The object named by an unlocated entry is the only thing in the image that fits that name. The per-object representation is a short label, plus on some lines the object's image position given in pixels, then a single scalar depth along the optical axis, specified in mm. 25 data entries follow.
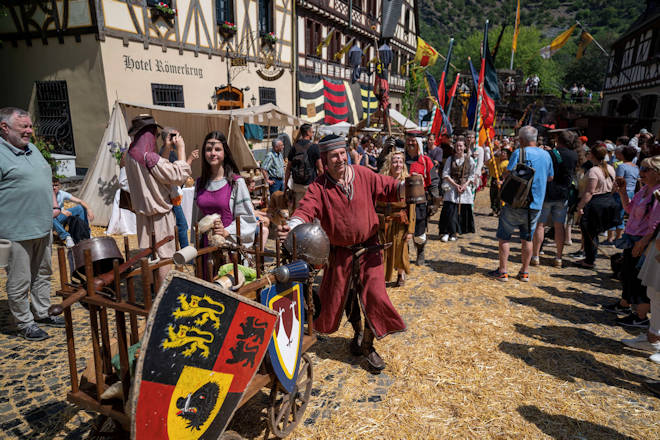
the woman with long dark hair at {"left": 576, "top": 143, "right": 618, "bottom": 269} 5781
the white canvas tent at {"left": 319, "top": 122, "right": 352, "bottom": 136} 16142
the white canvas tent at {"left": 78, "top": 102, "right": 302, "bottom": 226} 8555
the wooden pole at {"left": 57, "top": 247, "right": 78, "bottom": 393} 1813
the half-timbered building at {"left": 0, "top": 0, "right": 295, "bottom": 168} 9930
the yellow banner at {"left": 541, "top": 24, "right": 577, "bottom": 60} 15330
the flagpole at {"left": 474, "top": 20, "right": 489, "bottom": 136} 7934
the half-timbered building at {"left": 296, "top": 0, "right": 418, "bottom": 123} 18078
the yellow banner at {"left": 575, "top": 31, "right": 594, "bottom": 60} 17858
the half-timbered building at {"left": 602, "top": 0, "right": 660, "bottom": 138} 21719
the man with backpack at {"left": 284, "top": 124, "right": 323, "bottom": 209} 6305
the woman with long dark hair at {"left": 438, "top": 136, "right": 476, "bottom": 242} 7086
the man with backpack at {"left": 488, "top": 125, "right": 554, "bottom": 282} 5086
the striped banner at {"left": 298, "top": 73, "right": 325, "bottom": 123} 17969
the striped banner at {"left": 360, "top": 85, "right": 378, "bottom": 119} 22500
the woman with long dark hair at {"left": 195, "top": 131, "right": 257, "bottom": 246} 3605
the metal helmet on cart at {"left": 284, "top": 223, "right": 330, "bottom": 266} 2359
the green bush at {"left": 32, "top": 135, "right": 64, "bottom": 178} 8398
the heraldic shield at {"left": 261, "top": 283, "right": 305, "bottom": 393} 2162
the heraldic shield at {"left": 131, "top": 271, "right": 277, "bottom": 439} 1512
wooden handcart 1764
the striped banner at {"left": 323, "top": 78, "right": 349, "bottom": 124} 19406
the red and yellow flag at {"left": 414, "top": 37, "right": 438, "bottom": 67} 14626
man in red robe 3039
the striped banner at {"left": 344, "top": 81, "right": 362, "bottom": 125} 20859
